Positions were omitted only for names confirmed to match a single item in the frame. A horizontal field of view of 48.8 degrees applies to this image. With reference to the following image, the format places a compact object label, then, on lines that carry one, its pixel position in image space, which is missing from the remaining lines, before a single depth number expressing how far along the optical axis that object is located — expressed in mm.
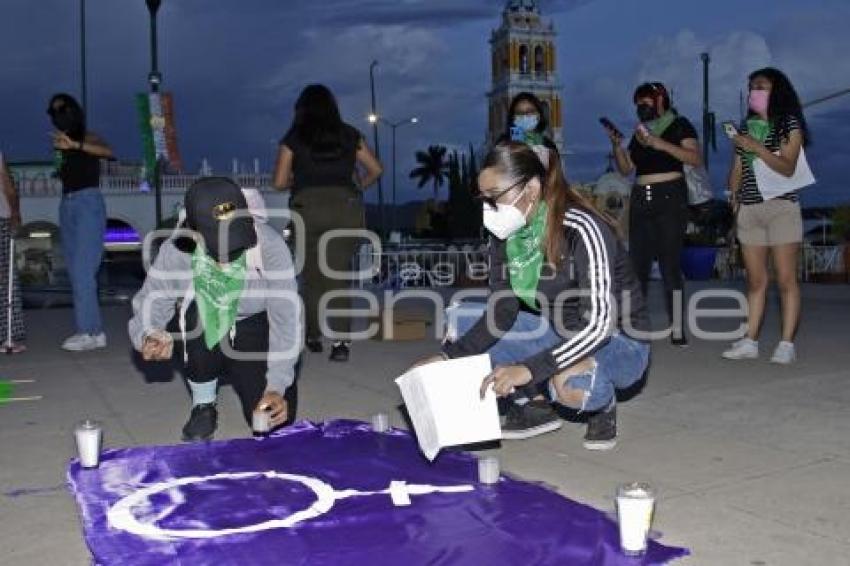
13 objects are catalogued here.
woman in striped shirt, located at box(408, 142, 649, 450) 3518
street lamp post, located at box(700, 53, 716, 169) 34688
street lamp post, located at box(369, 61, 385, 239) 52475
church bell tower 108375
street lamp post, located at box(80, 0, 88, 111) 40994
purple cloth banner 2645
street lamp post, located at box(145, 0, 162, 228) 21656
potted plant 18922
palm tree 125769
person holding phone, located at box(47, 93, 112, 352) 7215
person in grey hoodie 3635
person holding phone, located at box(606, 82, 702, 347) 6594
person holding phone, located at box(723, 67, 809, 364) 5789
